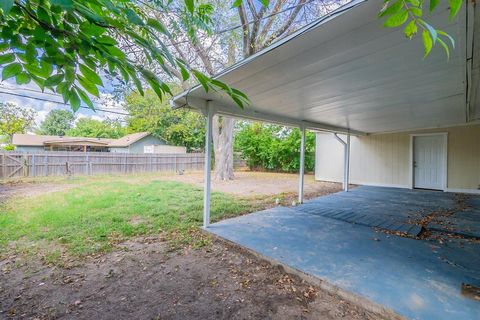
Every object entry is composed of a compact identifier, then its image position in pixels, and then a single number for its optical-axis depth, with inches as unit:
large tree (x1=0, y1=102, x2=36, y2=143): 697.0
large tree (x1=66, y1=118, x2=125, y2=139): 1169.0
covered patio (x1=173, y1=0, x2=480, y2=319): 77.7
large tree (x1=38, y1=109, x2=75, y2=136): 1414.9
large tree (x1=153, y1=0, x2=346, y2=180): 289.7
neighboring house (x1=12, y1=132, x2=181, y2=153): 714.8
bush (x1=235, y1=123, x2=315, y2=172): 573.3
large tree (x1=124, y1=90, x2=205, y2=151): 563.5
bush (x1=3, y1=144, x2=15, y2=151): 586.2
